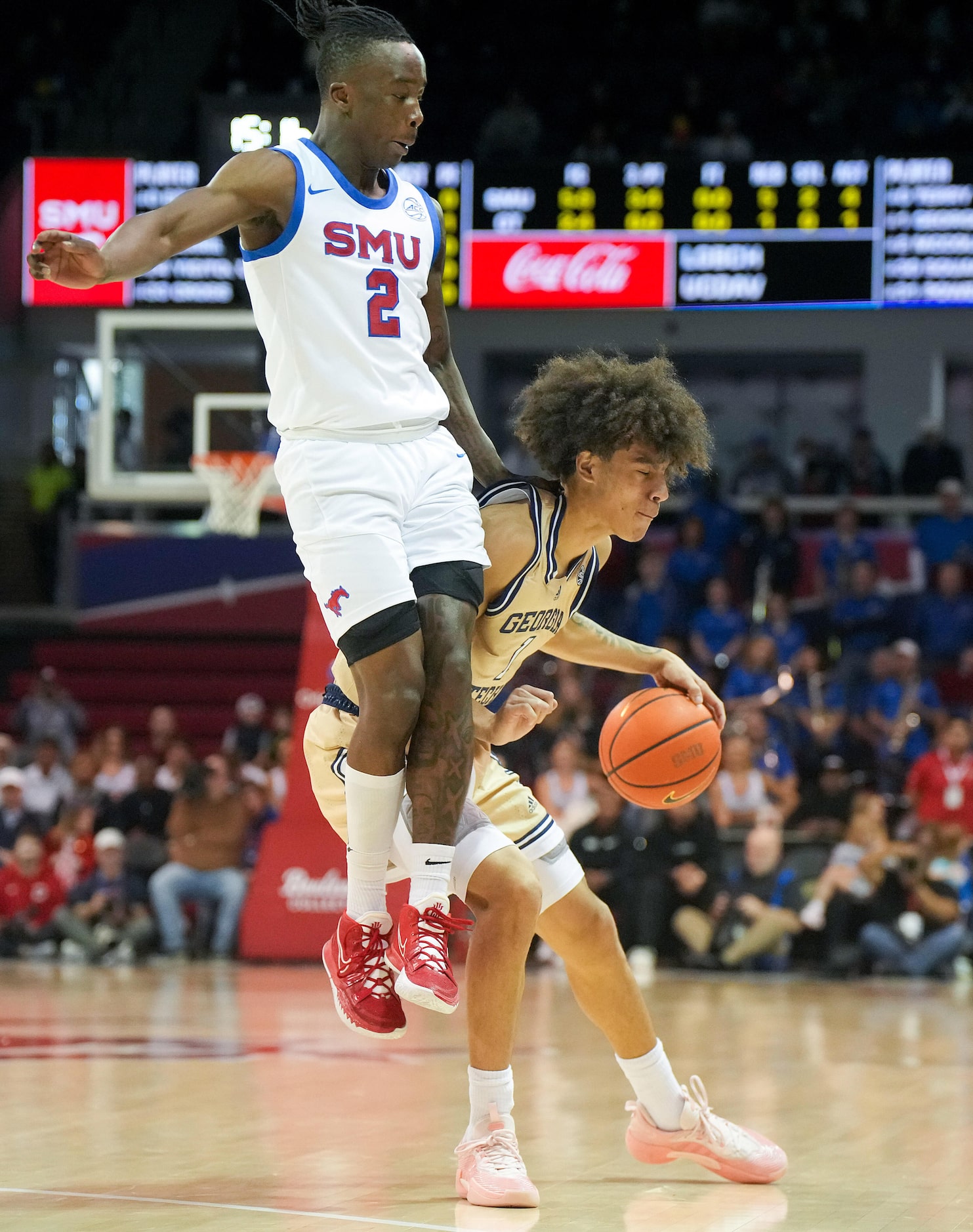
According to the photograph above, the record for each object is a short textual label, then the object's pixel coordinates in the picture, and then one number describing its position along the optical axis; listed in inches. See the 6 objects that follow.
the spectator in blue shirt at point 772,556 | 559.2
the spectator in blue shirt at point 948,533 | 569.6
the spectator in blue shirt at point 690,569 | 549.3
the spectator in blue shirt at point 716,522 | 575.8
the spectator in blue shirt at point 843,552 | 550.9
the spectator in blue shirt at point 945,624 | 543.2
